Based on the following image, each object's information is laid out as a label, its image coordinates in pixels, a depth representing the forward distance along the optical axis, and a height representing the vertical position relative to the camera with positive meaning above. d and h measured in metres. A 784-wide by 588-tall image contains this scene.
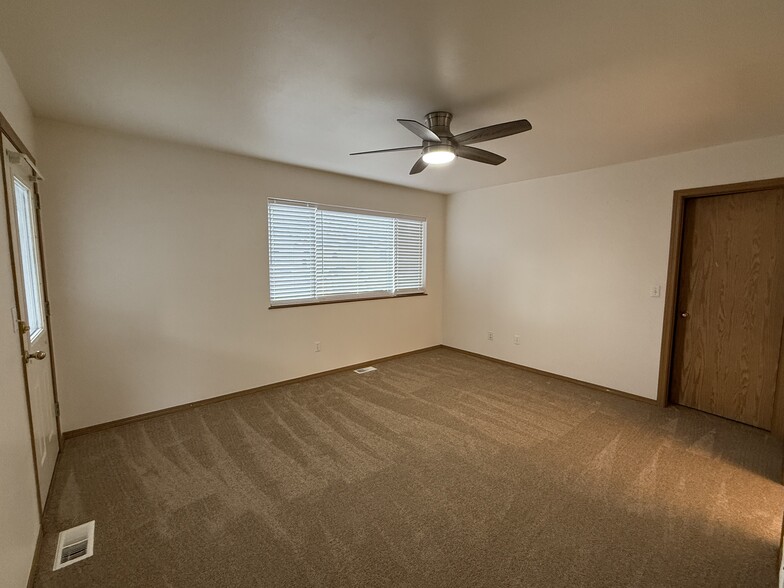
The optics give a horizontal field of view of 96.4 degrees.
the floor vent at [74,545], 1.76 -1.48
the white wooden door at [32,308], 1.96 -0.29
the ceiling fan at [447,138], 2.12 +0.81
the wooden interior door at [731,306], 3.08 -0.40
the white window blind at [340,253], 4.00 +0.14
